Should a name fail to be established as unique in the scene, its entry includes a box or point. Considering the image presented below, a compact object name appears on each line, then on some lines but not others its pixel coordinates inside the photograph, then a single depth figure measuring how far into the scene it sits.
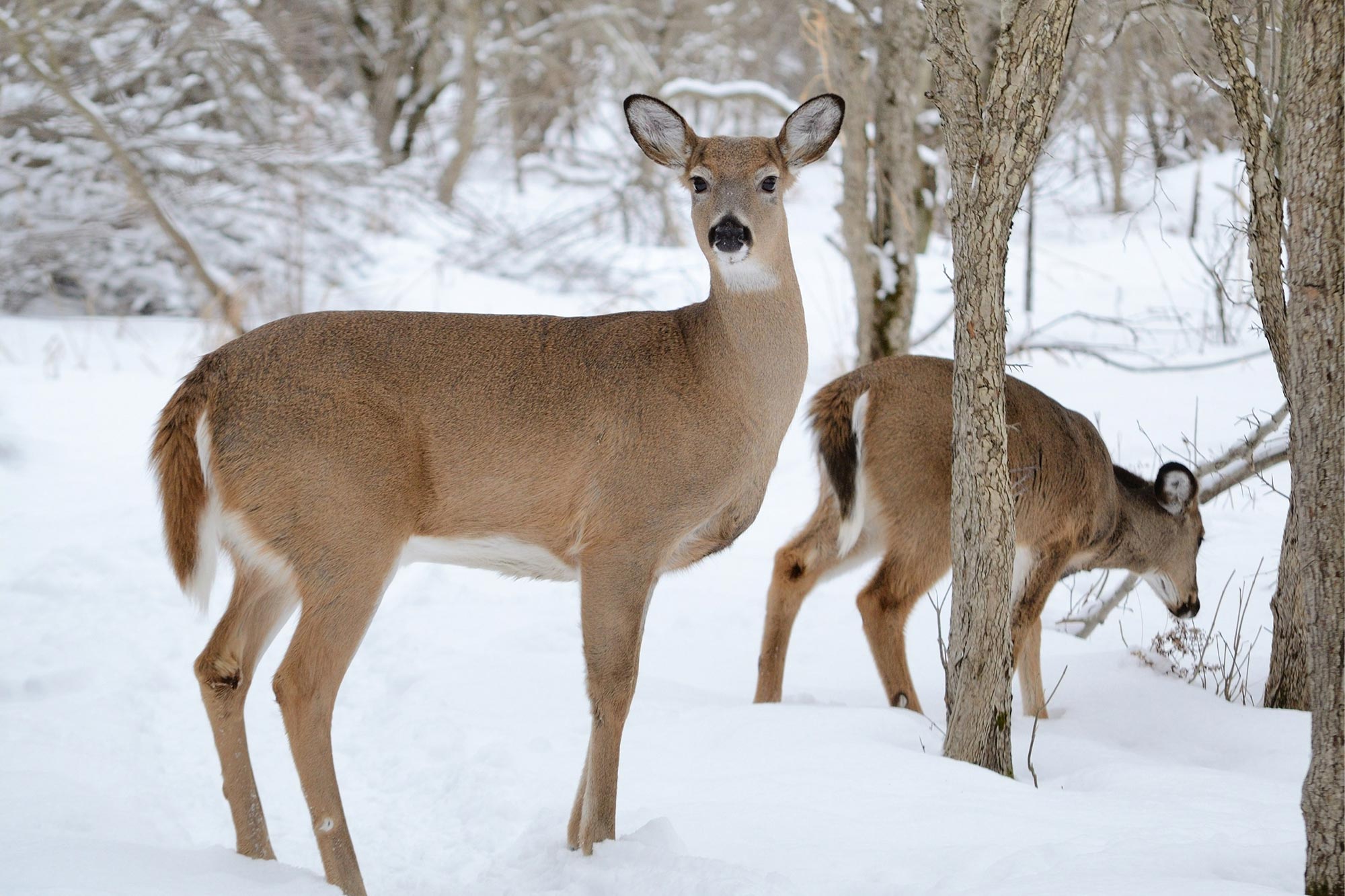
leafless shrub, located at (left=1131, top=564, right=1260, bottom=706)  10.92
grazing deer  10.72
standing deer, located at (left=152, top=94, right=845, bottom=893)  7.14
